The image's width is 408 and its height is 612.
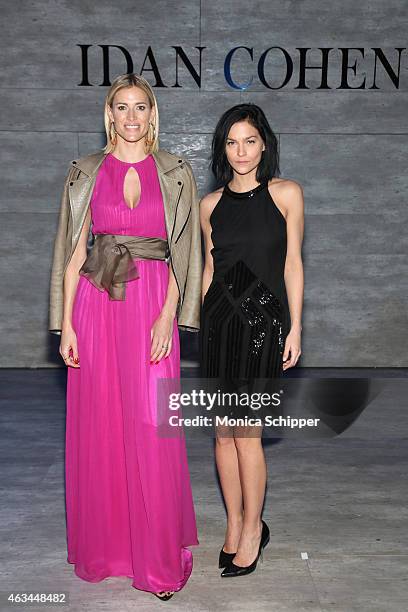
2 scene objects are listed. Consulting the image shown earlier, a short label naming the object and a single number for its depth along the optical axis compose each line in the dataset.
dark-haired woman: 3.24
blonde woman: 3.19
